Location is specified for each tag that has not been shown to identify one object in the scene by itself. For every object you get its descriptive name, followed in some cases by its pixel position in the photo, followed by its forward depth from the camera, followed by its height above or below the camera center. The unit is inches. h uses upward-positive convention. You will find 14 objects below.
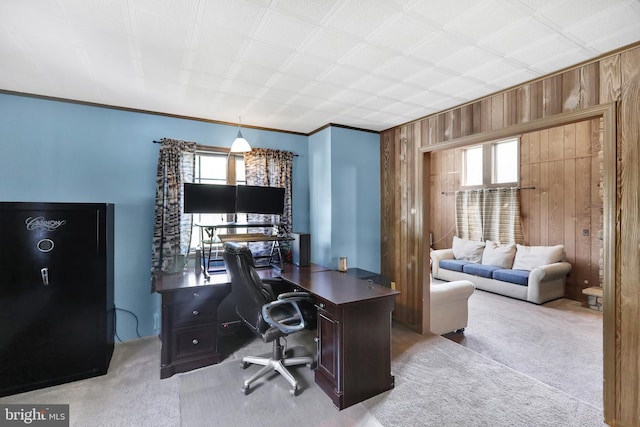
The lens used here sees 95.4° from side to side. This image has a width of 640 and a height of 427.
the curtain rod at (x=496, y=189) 213.2 +19.4
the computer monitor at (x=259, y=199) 128.1 +6.4
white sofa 181.3 -39.2
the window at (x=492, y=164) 228.8 +41.2
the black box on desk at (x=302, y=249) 132.4 -16.2
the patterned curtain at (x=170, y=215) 126.2 -0.6
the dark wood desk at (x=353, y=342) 85.4 -39.5
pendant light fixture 125.2 +29.3
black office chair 91.7 -31.6
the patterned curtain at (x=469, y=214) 245.6 -0.6
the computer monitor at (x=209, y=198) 117.8 +6.5
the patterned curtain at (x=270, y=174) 147.1 +20.6
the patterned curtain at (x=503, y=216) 219.9 -2.0
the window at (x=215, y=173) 140.7 +20.4
